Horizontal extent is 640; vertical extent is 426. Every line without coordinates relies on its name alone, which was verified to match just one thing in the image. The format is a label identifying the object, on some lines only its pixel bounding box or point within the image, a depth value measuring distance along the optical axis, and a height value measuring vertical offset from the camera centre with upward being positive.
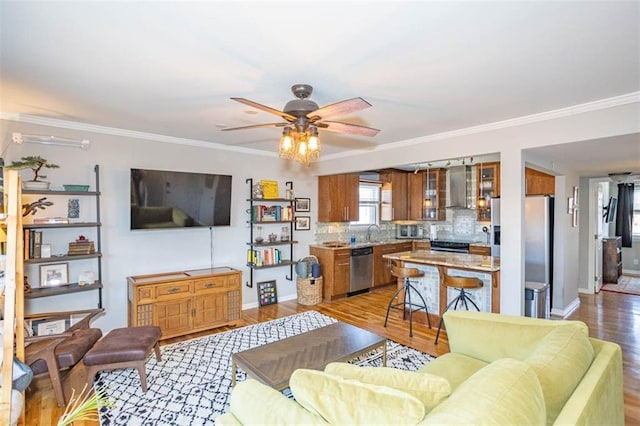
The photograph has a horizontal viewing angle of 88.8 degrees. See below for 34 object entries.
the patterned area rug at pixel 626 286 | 6.12 -1.50
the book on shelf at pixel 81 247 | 3.59 -0.40
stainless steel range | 6.38 -0.70
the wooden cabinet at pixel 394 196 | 7.07 +0.34
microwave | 7.55 -0.46
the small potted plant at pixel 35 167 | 3.09 +0.44
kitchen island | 3.78 -0.79
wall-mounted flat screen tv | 3.98 +0.16
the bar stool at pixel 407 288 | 4.13 -1.08
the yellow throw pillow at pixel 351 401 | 1.08 -0.67
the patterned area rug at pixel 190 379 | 2.45 -1.51
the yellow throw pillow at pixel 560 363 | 1.40 -0.72
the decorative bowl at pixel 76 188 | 3.55 +0.26
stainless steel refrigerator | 4.58 -0.40
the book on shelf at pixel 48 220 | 3.35 -0.09
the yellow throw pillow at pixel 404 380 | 1.28 -0.71
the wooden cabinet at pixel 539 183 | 5.00 +0.44
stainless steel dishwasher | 5.93 -1.08
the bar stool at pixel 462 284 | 3.63 -0.82
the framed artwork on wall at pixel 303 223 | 5.86 -0.21
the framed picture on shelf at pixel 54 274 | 3.50 -0.69
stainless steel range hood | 6.55 +0.50
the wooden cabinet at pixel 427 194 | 6.94 +0.36
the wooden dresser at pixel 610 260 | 6.88 -1.04
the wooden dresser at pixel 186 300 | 3.75 -1.09
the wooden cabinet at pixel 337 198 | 6.01 +0.25
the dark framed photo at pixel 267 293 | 5.25 -1.33
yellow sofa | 1.09 -0.71
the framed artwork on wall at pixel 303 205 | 5.84 +0.11
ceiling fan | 2.13 +0.69
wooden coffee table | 2.28 -1.11
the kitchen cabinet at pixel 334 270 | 5.64 -1.03
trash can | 4.07 -1.13
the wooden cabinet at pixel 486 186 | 6.04 +0.47
